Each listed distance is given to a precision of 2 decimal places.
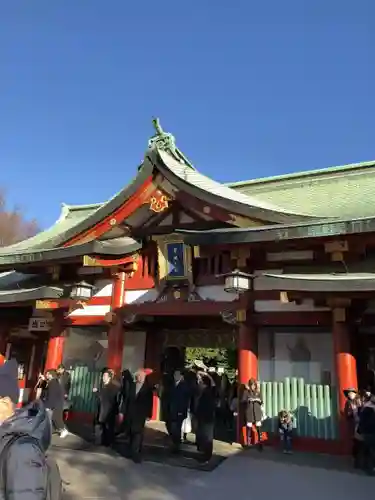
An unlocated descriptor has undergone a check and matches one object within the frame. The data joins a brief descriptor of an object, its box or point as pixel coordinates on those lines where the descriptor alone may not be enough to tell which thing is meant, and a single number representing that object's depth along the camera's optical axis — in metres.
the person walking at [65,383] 11.12
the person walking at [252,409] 8.99
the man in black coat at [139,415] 8.38
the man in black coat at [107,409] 9.33
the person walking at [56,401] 9.75
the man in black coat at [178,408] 9.12
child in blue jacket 8.98
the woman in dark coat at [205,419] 8.29
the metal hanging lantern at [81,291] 11.73
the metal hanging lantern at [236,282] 9.74
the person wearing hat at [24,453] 2.69
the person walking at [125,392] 9.82
